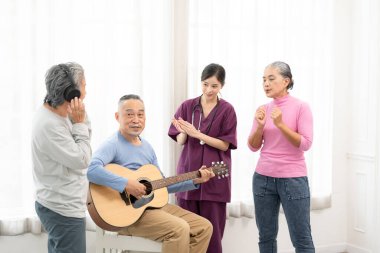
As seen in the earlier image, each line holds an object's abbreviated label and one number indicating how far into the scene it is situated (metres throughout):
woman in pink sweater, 3.20
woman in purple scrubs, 3.40
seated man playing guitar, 2.88
